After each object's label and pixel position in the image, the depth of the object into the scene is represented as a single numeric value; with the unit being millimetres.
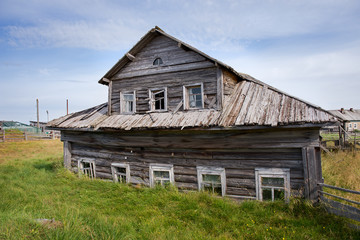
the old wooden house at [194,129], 6535
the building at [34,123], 56225
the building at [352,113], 37059
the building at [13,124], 46094
